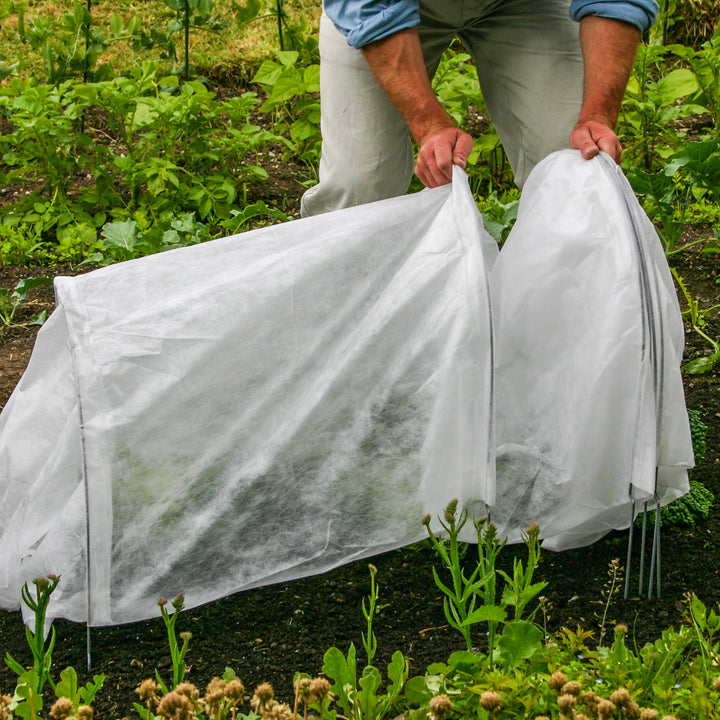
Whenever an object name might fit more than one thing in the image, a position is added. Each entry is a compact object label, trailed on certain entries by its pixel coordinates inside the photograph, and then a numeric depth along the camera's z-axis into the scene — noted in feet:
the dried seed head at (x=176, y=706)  12.86
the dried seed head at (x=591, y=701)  13.07
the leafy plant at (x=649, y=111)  19.75
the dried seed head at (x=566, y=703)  12.94
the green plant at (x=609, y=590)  14.57
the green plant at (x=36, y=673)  13.34
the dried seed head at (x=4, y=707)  12.97
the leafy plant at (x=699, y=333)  17.16
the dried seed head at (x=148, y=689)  13.05
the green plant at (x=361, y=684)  13.61
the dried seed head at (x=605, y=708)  12.93
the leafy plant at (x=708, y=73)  20.27
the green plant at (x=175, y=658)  13.47
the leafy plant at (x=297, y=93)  19.86
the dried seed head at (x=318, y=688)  13.08
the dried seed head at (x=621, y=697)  12.97
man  15.48
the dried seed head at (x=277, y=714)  13.16
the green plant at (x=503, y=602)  13.60
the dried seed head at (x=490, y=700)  13.03
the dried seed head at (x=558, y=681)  13.07
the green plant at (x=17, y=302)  18.23
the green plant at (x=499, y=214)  17.70
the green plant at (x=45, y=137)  19.51
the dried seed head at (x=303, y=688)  13.15
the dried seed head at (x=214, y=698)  13.05
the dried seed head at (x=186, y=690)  12.95
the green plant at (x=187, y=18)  22.67
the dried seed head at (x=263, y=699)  13.10
